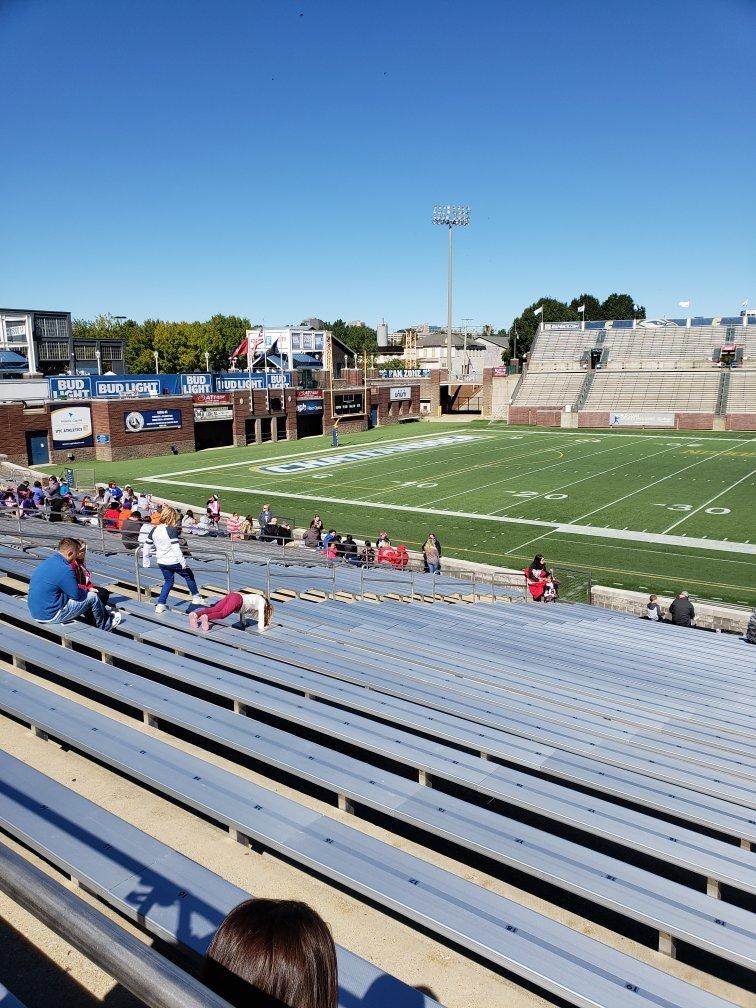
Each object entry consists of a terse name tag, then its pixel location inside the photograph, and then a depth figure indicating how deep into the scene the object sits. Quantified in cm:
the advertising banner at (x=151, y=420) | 4344
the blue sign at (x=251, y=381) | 4944
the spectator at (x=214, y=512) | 2409
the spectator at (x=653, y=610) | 1578
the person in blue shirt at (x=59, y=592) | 723
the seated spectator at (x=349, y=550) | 1911
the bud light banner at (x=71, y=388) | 4103
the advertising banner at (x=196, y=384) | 4694
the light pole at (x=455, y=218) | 7956
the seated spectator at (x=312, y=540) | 1974
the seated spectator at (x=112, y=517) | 1765
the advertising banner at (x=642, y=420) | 5722
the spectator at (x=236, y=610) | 796
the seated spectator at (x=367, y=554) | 1867
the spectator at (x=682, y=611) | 1473
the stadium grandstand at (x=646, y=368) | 6044
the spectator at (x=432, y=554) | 1922
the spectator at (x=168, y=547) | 901
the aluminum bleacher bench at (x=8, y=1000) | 232
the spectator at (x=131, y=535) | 1494
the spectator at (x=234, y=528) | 2020
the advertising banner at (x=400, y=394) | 6506
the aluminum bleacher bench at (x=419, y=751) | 427
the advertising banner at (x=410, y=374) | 6956
